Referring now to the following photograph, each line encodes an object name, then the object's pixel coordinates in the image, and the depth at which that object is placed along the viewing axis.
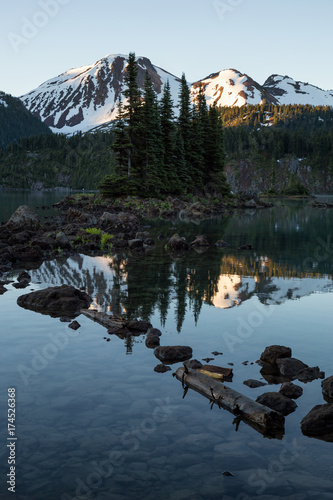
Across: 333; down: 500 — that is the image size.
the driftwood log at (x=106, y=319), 13.62
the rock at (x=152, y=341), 12.38
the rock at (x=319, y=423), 8.08
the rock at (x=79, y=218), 43.12
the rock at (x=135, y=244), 31.17
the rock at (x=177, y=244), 30.39
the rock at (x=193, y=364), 10.63
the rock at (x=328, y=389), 9.40
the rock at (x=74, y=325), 13.65
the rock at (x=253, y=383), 9.96
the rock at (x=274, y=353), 11.16
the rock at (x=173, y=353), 11.39
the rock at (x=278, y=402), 8.80
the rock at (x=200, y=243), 32.62
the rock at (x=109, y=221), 40.91
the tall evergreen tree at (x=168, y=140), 75.75
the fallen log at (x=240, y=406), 8.10
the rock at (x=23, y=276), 20.43
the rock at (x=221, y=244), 32.65
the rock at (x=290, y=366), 10.66
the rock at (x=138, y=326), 13.56
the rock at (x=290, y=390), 9.48
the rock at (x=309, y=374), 10.37
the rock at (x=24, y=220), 37.72
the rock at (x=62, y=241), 29.86
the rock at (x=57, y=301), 15.62
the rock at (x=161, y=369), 10.66
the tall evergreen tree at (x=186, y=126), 80.75
